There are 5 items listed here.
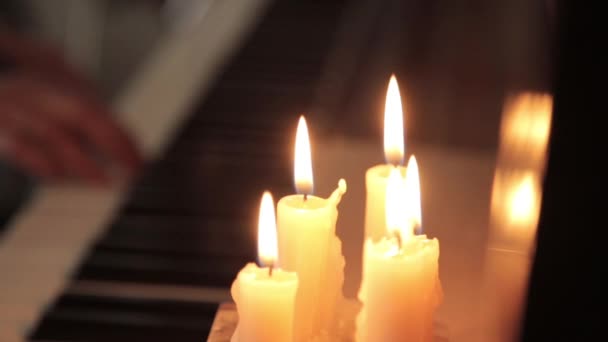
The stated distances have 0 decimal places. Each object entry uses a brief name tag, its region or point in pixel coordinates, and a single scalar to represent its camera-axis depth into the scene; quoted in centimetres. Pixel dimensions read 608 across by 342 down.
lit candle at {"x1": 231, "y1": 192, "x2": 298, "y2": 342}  64
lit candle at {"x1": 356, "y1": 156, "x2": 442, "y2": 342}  63
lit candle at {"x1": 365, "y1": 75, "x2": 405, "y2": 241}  68
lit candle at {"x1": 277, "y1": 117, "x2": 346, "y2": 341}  66
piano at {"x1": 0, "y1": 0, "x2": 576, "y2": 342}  93
